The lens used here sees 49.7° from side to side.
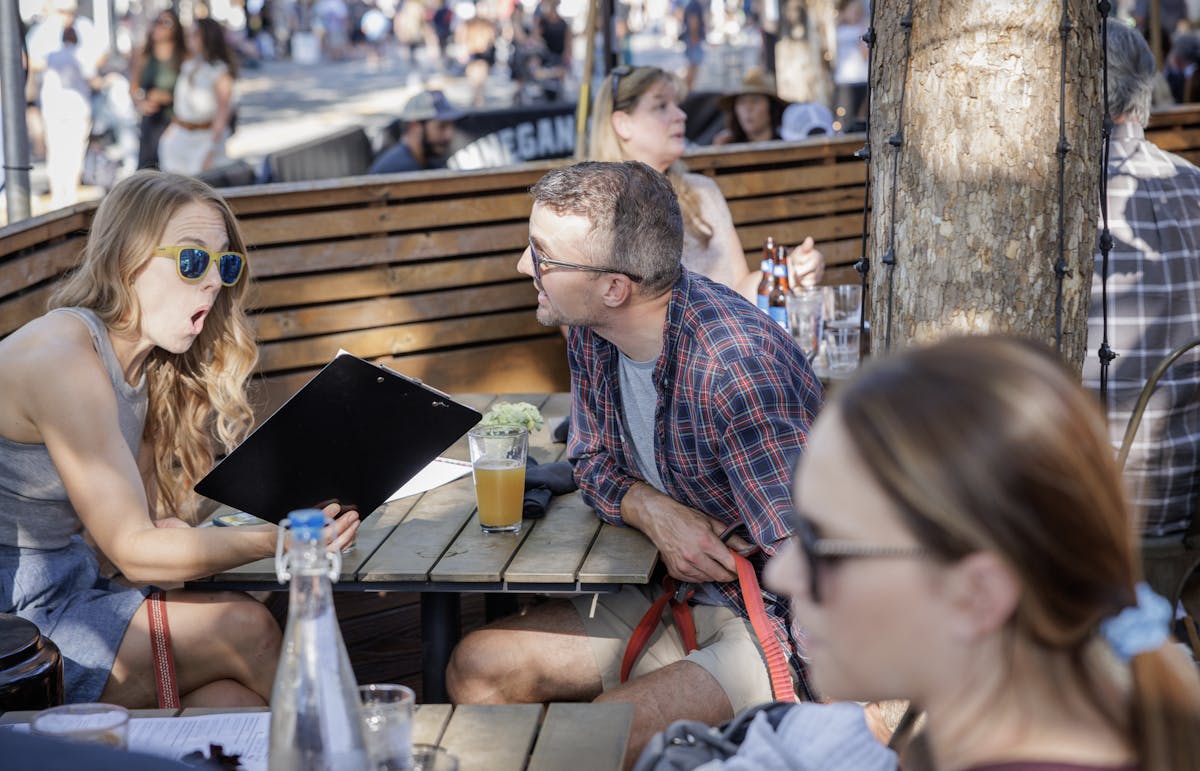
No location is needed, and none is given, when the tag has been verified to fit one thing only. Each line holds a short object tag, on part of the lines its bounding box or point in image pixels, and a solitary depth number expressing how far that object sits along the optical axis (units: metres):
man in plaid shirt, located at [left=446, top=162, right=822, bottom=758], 2.58
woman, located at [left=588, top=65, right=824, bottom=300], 5.03
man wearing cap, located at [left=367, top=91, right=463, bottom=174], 8.52
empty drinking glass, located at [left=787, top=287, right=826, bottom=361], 4.18
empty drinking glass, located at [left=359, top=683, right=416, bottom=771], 1.57
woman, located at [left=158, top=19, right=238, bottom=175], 10.45
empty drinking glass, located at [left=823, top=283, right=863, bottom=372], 4.12
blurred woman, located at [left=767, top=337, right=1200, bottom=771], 1.16
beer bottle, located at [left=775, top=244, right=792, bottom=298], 4.42
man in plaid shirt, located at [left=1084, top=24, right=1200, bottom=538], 3.51
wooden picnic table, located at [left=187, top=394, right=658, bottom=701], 2.56
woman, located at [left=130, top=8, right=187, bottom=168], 11.03
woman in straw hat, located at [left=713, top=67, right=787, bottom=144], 8.55
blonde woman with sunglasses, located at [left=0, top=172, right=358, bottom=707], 2.64
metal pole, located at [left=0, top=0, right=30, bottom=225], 5.03
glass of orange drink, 2.78
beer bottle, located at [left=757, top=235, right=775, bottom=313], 4.41
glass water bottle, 1.39
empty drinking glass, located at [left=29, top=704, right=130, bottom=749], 1.55
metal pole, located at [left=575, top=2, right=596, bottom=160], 7.13
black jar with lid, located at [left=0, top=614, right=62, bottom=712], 2.26
